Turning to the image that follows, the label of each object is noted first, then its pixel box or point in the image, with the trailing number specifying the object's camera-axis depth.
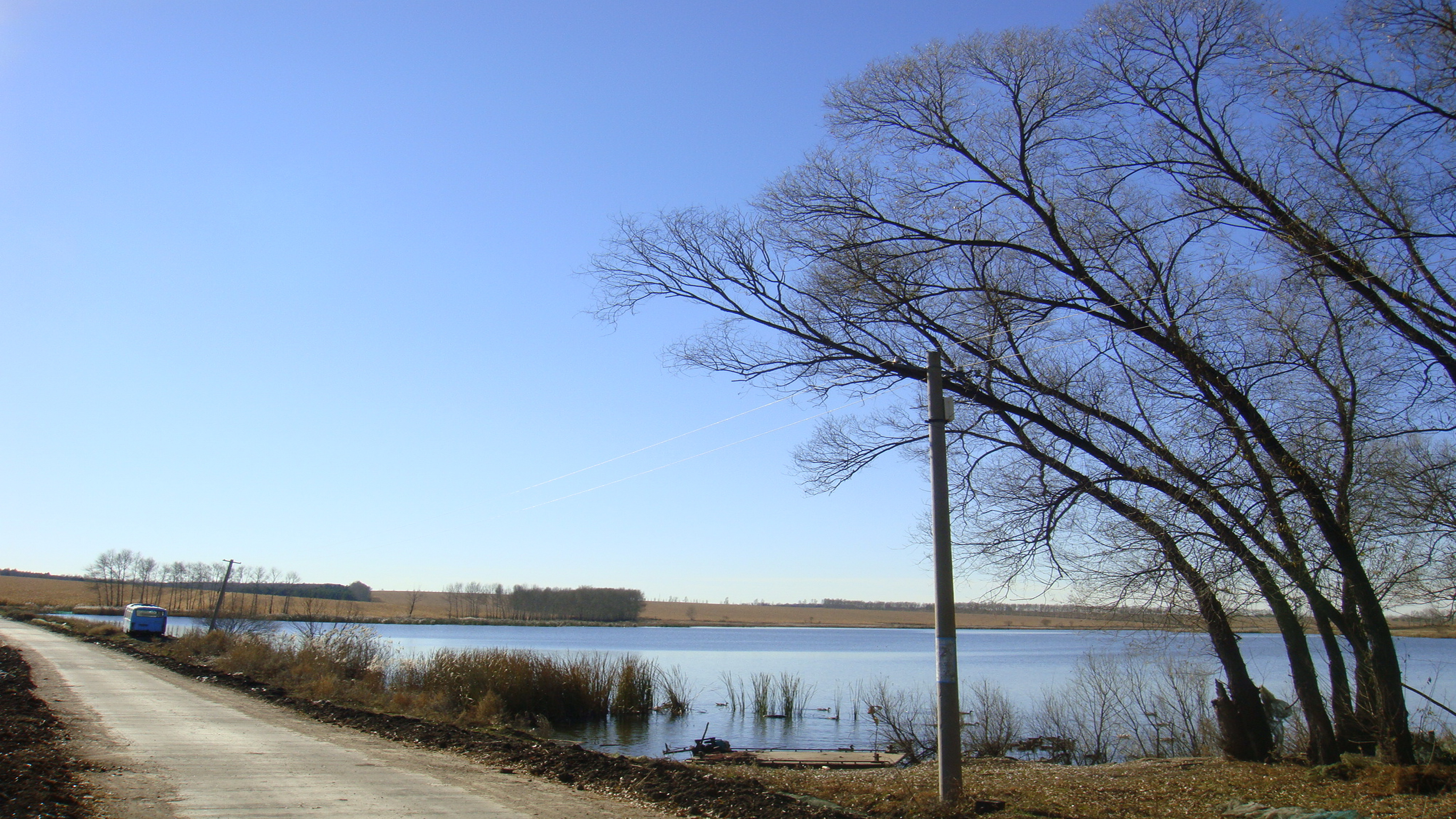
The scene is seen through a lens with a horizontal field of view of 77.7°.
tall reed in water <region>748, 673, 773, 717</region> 29.05
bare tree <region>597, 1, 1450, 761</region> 11.31
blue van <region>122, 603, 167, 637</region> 44.39
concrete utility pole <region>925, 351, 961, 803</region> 9.00
